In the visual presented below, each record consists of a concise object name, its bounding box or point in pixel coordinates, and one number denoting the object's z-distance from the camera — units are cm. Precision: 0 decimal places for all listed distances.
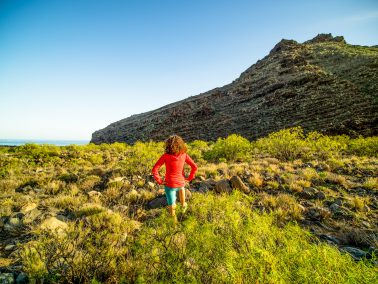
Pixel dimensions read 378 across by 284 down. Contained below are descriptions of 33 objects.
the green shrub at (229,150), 1325
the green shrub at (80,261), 250
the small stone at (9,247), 345
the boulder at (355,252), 345
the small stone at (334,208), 532
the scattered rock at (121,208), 485
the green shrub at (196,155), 1286
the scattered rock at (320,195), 613
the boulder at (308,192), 625
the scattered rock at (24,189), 709
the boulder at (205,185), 664
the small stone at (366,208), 526
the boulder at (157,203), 541
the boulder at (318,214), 504
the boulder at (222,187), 645
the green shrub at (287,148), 1266
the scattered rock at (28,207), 490
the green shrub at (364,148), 1336
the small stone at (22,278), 251
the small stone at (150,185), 673
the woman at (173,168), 466
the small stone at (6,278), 246
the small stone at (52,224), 383
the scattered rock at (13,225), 402
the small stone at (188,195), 577
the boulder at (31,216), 424
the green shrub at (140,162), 896
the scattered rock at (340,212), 505
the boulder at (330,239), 399
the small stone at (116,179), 703
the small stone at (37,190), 690
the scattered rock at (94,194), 581
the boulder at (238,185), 662
